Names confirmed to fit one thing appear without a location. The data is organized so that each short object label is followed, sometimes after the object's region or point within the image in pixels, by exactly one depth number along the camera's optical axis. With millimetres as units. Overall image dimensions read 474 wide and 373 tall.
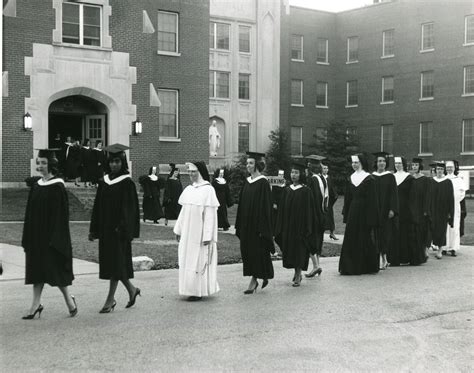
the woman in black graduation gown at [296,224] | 11211
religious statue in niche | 41219
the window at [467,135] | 43138
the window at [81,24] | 28188
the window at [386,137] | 46906
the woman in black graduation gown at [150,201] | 23047
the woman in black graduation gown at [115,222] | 8594
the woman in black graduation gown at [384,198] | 13312
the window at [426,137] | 44812
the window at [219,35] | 42594
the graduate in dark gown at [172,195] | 23438
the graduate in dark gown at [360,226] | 12508
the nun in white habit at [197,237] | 9562
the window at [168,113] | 33438
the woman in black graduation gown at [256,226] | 10297
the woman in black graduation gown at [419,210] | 14180
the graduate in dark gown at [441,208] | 15875
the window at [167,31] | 33750
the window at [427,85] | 44625
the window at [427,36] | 44344
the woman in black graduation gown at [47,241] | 8039
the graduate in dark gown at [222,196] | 20734
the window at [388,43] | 46375
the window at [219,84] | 43125
